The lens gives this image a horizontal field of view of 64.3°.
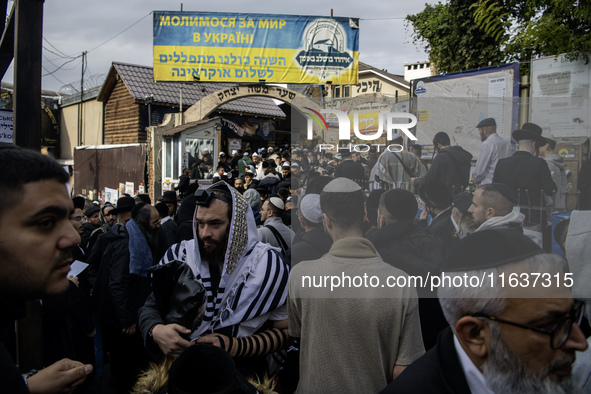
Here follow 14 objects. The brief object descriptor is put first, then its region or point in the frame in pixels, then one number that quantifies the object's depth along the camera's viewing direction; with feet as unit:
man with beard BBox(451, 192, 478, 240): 8.60
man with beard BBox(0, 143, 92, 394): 4.26
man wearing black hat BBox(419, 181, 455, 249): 9.12
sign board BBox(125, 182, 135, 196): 52.60
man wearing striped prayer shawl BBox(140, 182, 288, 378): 8.38
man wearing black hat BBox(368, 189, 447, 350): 8.55
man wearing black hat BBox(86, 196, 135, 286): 14.98
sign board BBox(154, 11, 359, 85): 46.21
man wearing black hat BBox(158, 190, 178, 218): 23.26
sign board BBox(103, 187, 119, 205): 54.54
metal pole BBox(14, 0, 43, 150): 7.59
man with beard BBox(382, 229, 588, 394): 5.19
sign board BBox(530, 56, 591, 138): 21.27
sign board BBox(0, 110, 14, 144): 12.66
